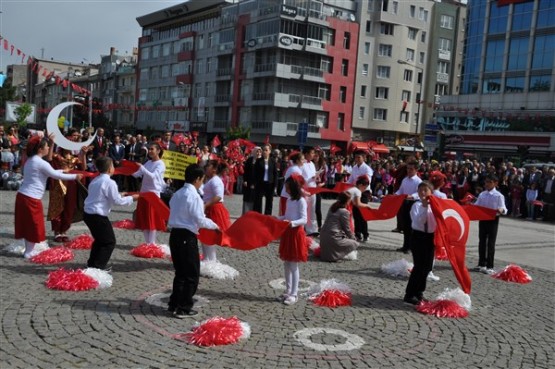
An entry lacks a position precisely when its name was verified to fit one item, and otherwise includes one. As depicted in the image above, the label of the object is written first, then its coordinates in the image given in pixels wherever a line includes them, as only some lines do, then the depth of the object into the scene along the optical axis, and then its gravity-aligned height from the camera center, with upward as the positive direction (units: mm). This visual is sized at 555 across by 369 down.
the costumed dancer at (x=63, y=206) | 10172 -1519
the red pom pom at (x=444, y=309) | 7227 -2065
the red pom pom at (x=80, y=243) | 9820 -2113
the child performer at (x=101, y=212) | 7824 -1227
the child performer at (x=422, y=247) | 7660 -1347
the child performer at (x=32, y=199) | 8734 -1251
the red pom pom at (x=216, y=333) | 5629 -2027
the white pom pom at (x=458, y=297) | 7496 -1957
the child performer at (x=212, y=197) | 8609 -1034
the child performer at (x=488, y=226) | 10109 -1335
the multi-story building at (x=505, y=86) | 50688 +6755
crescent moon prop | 10414 -232
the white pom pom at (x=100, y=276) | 7410 -2020
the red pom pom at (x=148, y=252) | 9500 -2094
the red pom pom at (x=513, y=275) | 9758 -2086
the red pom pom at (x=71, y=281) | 7188 -2048
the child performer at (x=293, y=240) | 7285 -1315
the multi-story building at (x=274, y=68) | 57656 +7540
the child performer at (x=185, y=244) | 6406 -1298
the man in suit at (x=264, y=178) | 14109 -1040
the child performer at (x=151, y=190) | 9703 -1072
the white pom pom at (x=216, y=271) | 8445 -2074
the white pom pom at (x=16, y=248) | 9078 -2109
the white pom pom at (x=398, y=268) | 9484 -2060
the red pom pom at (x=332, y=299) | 7320 -2054
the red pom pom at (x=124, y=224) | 12453 -2181
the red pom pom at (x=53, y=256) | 8609 -2089
